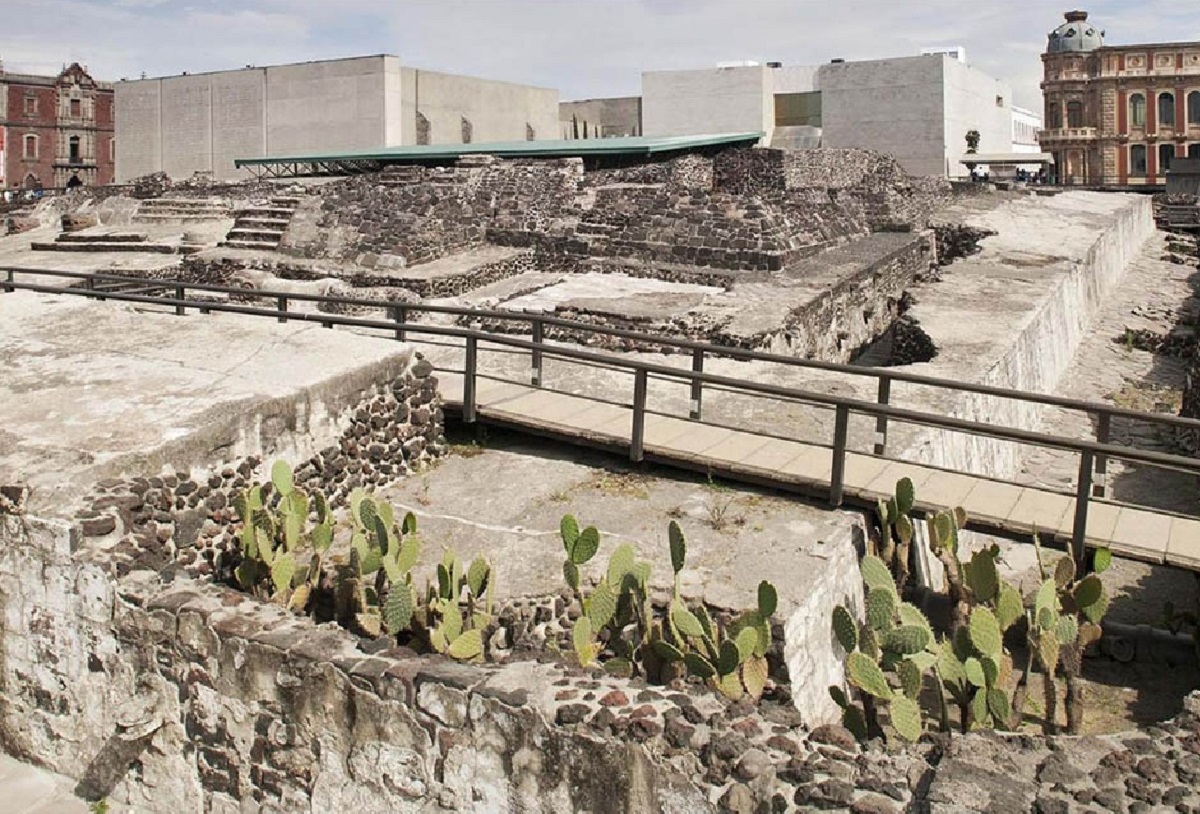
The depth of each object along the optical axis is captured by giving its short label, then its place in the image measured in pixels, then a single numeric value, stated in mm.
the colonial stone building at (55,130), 61188
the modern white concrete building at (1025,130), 66938
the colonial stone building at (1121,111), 67000
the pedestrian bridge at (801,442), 6480
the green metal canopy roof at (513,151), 28578
